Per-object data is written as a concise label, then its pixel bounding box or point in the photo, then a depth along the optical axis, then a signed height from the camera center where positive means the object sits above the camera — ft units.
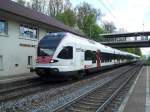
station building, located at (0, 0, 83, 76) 33.42 +6.15
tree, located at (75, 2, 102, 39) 119.16 +35.14
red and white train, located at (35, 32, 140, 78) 25.88 +0.58
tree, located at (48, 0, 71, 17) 108.64 +42.57
